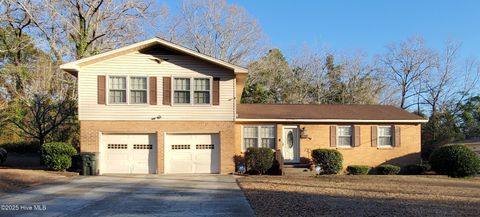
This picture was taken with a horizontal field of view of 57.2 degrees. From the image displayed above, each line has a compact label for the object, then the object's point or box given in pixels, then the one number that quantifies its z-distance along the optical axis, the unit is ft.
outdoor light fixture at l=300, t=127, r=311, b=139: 76.33
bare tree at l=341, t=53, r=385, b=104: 139.23
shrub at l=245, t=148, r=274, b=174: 68.49
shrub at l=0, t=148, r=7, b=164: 85.28
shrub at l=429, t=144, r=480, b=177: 72.18
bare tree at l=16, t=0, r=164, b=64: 119.96
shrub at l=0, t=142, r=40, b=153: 123.54
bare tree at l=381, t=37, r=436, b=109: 148.05
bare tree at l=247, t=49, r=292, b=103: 138.17
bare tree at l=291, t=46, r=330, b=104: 140.67
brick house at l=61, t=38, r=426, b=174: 67.00
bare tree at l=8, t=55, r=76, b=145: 91.69
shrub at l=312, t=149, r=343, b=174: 71.56
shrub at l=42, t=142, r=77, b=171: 65.26
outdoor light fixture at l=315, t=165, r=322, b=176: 71.36
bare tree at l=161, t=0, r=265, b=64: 144.77
